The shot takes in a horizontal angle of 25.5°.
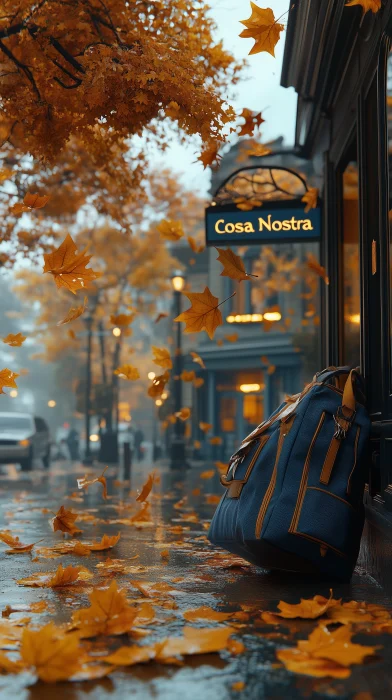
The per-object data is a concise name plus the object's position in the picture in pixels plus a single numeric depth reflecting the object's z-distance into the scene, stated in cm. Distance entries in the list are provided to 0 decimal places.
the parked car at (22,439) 2397
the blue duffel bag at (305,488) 445
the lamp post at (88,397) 3069
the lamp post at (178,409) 2234
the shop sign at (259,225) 822
